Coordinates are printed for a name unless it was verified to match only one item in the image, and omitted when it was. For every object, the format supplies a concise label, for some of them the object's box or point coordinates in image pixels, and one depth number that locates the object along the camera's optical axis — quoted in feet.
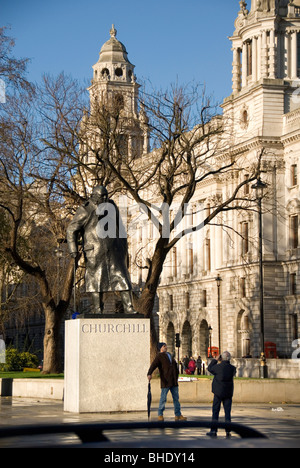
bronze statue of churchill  67.26
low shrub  138.82
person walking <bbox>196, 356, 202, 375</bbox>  237.66
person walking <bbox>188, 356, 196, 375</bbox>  203.44
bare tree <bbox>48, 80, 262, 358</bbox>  115.85
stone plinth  64.44
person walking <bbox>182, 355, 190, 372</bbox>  239.50
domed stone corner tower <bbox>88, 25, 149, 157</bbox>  149.08
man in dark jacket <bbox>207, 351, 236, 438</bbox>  57.31
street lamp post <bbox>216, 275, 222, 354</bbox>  274.40
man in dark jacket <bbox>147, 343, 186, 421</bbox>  63.16
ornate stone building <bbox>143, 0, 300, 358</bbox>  248.52
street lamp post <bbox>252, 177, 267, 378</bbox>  128.77
